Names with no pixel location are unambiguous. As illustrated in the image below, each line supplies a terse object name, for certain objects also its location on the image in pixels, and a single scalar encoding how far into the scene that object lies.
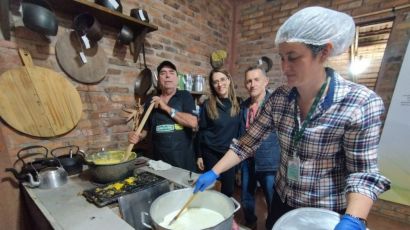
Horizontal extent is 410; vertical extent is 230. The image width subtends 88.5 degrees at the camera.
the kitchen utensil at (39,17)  1.14
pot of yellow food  1.03
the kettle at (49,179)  1.04
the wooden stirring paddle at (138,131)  1.24
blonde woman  1.76
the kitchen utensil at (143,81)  1.87
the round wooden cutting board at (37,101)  1.17
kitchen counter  0.75
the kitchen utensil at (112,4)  1.47
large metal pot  0.75
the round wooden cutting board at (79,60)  1.39
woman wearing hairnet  0.62
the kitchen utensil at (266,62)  2.65
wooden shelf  1.32
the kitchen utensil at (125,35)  1.65
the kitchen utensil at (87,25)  1.42
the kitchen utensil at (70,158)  1.21
